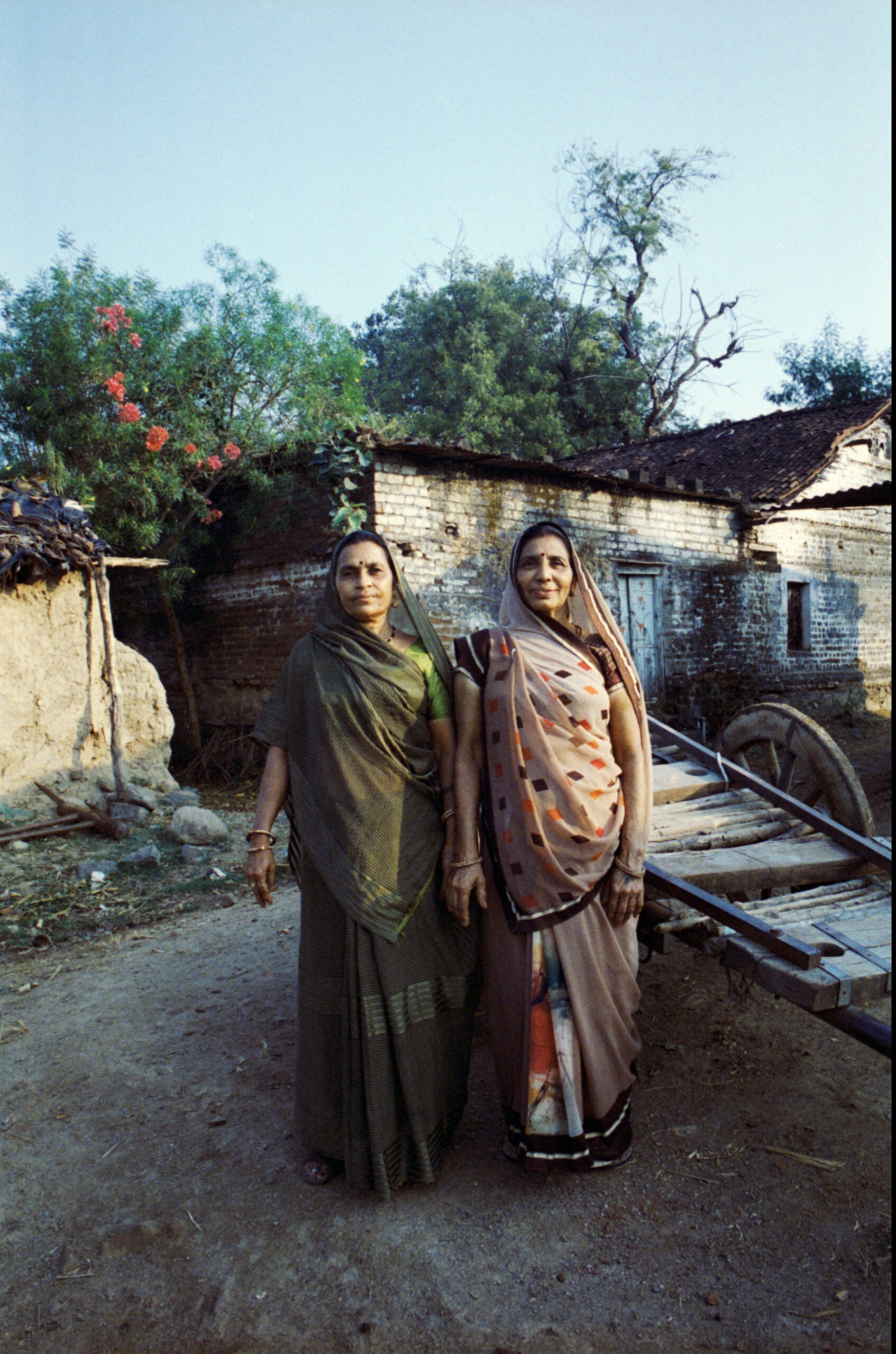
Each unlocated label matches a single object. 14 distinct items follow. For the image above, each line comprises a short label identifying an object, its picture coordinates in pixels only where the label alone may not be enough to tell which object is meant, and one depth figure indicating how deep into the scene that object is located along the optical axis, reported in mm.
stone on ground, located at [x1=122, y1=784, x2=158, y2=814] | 6375
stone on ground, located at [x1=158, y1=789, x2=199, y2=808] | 6660
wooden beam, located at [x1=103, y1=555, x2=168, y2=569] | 6445
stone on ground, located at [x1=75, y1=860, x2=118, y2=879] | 5230
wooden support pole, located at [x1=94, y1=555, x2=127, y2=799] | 6371
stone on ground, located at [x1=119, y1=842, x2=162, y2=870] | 5449
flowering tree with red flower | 7883
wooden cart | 2023
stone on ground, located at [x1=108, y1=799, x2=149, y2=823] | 6234
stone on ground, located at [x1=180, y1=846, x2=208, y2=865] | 5582
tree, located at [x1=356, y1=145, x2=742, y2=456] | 19953
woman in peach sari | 2270
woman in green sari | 2268
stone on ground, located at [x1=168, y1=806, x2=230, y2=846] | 5914
